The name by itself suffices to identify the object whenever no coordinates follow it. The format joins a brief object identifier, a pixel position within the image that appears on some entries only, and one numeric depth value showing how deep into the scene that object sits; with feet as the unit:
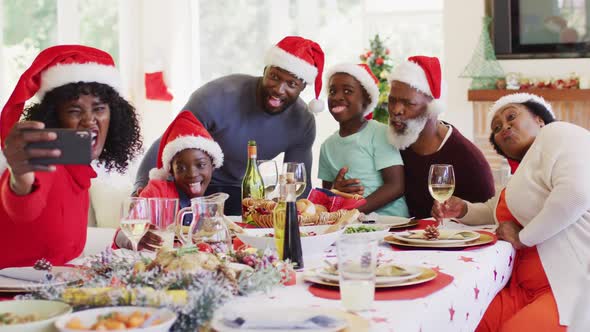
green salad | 7.36
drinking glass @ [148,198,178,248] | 5.76
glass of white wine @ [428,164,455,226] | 8.03
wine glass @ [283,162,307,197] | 8.33
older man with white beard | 10.43
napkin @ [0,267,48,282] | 5.37
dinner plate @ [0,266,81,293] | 4.94
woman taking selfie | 6.70
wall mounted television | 18.85
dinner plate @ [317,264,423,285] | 5.31
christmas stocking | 22.35
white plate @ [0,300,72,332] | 3.91
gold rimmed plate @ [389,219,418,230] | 8.29
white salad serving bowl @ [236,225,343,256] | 6.45
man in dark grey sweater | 11.41
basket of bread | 7.19
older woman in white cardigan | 7.49
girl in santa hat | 10.12
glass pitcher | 5.75
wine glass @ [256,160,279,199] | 9.09
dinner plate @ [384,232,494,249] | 7.04
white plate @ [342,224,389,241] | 7.36
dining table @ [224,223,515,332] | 4.79
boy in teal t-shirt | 10.44
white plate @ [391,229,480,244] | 7.11
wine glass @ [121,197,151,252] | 5.68
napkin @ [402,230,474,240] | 7.34
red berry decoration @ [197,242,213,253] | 5.72
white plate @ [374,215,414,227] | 8.58
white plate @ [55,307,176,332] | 3.77
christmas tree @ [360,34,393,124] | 20.52
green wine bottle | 9.30
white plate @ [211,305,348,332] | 4.10
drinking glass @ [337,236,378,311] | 4.63
